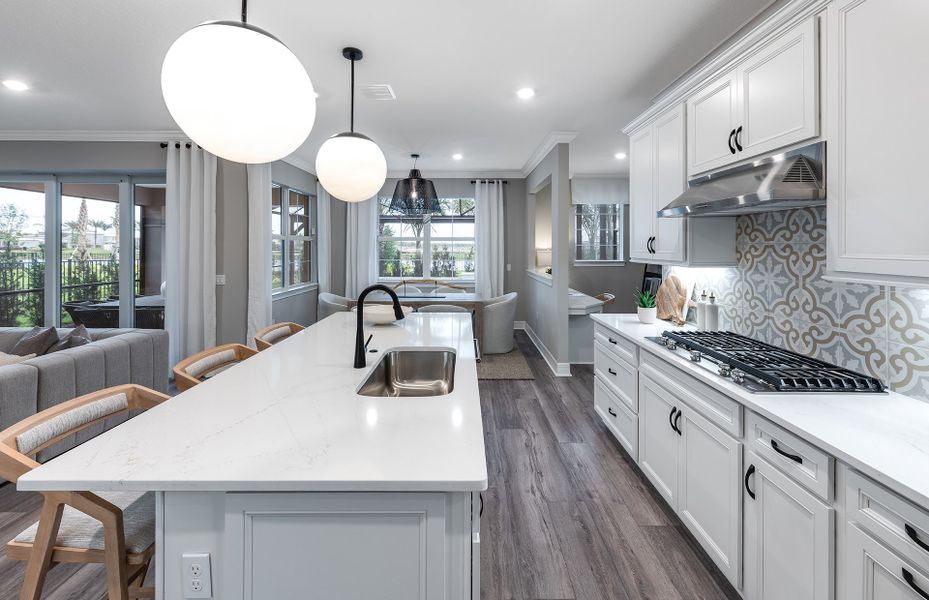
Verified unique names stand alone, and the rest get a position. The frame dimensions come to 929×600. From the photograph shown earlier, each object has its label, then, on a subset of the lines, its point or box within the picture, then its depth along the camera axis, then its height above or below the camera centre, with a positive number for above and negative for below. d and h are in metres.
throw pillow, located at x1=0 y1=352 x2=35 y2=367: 2.72 -0.42
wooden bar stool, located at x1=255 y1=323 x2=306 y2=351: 2.80 -0.28
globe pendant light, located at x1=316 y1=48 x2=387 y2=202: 2.41 +0.69
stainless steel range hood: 1.63 +0.42
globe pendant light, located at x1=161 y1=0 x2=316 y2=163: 1.15 +0.55
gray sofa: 2.40 -0.51
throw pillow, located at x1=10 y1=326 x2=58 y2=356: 3.01 -0.36
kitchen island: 0.91 -0.47
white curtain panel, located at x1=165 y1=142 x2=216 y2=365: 4.73 +0.49
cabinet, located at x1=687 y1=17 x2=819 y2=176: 1.70 +0.83
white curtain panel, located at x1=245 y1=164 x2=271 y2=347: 4.85 +0.46
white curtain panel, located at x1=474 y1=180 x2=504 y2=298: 7.24 +0.88
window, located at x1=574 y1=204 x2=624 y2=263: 7.84 +1.00
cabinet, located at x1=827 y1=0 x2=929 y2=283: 1.28 +0.48
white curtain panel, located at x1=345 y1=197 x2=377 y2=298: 7.30 +0.74
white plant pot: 3.17 -0.18
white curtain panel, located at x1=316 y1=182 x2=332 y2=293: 6.92 +0.84
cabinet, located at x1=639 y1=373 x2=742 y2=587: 1.71 -0.82
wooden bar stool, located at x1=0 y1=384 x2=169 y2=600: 1.07 -0.65
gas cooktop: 1.61 -0.31
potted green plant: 3.17 -0.13
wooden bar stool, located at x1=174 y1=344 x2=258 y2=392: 1.82 -0.33
